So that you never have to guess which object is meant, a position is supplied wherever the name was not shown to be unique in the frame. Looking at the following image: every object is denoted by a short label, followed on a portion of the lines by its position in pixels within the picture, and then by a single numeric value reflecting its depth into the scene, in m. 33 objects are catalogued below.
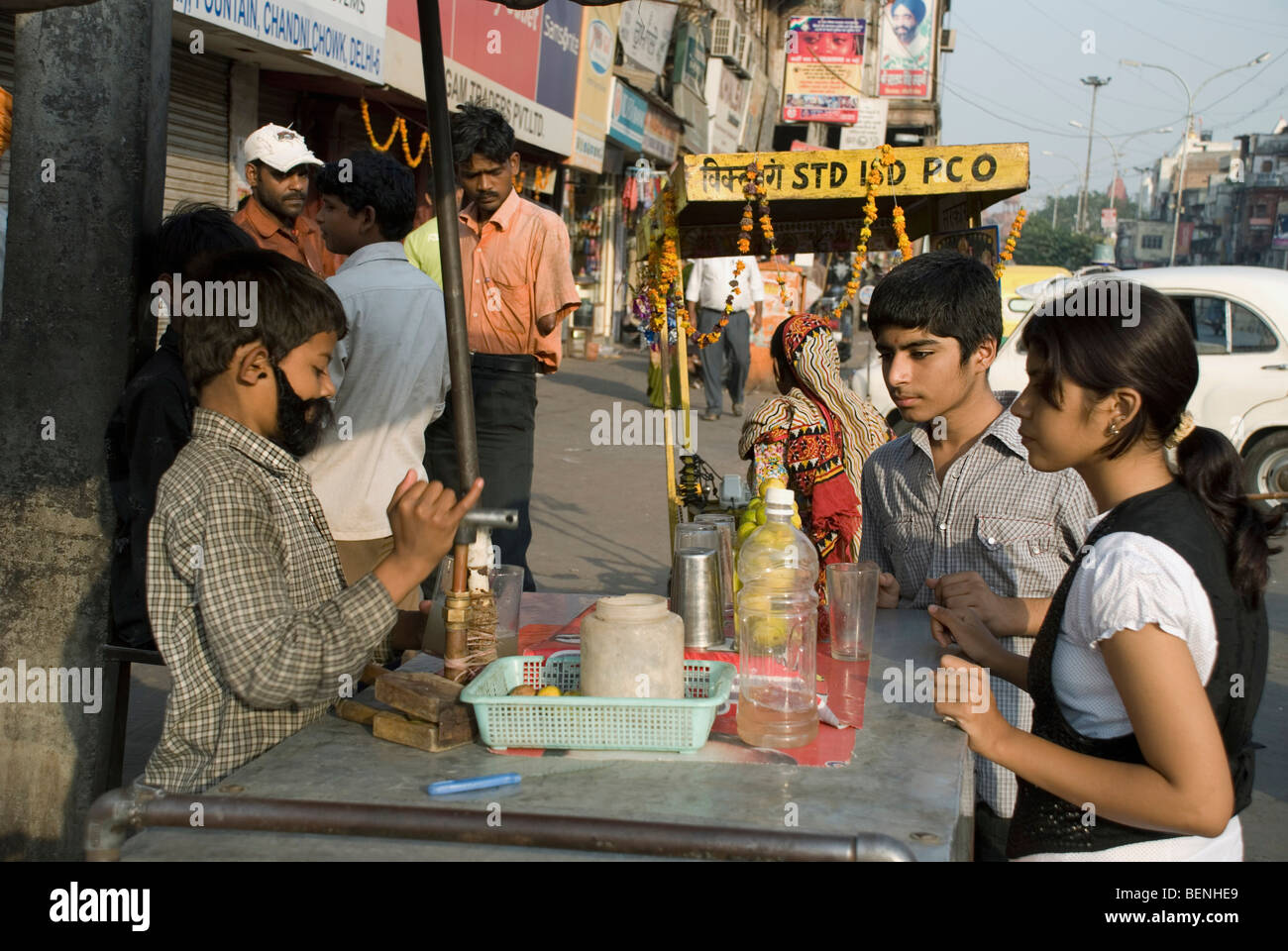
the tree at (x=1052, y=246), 75.44
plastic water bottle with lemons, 2.23
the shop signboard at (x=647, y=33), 19.11
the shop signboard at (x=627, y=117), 18.94
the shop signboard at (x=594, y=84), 16.86
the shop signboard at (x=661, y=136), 21.10
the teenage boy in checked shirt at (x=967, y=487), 2.89
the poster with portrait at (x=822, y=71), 24.88
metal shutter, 8.49
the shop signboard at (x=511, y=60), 10.62
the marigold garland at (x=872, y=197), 4.66
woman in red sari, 4.85
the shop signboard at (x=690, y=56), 21.95
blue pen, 1.96
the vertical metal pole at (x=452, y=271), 2.48
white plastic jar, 2.21
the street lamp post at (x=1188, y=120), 49.57
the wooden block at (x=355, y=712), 2.33
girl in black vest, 1.85
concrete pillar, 3.05
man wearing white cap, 4.60
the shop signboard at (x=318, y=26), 7.65
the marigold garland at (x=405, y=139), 10.49
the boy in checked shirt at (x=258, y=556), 2.12
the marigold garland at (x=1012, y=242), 5.06
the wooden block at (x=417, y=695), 2.18
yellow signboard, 4.57
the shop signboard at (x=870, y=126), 25.52
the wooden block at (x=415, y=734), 2.17
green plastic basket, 2.15
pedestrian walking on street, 13.58
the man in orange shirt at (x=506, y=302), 5.34
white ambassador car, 9.48
